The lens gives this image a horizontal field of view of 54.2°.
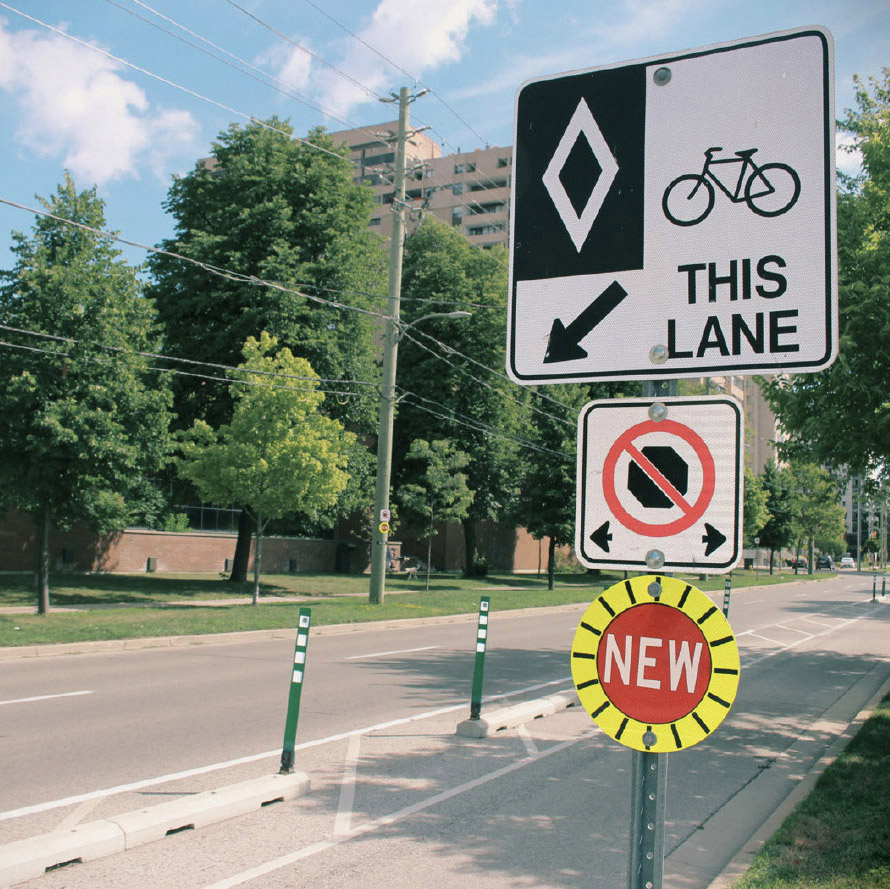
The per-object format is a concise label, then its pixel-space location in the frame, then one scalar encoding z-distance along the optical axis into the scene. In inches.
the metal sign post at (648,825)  81.7
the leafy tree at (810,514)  2625.5
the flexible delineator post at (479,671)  356.8
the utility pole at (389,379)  934.4
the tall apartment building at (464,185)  3314.5
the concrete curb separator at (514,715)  351.9
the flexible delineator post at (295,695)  268.5
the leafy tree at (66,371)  765.9
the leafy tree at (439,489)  1370.6
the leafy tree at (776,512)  2843.3
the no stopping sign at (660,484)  82.5
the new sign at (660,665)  83.9
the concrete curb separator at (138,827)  192.2
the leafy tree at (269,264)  1154.7
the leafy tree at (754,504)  2230.6
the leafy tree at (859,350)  359.6
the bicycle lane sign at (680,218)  82.9
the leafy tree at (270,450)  899.4
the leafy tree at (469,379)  1631.4
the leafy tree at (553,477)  1562.5
